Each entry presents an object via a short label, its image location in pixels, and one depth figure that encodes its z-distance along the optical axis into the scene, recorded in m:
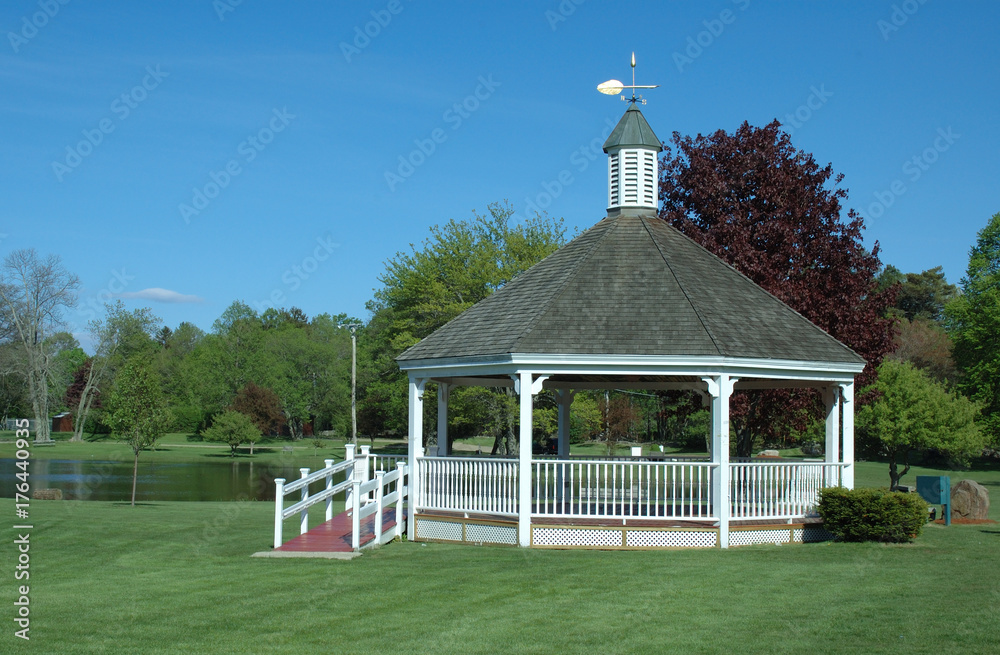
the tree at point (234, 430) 68.88
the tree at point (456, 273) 43.50
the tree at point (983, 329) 50.22
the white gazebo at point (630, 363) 15.43
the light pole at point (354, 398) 50.22
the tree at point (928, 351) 67.31
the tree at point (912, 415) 36.50
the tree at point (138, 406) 29.08
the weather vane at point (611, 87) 20.61
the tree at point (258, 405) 74.56
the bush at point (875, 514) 15.23
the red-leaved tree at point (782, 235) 24.08
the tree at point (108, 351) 77.88
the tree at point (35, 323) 66.25
